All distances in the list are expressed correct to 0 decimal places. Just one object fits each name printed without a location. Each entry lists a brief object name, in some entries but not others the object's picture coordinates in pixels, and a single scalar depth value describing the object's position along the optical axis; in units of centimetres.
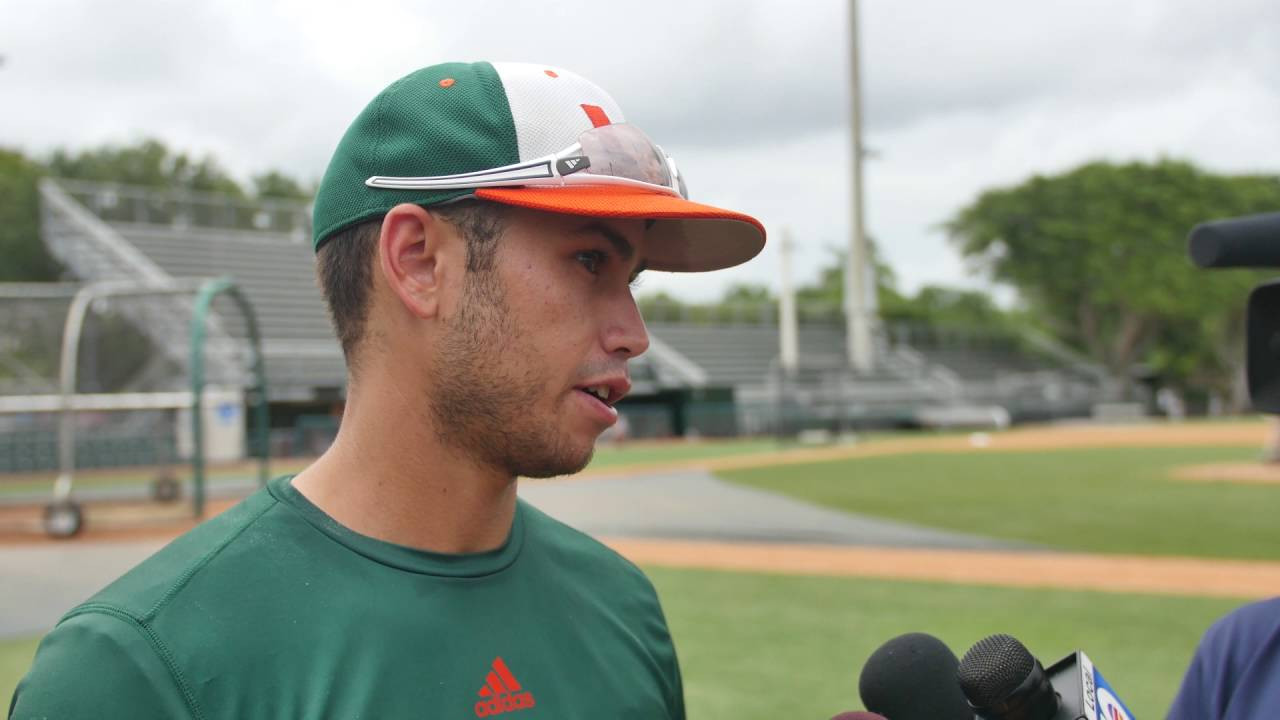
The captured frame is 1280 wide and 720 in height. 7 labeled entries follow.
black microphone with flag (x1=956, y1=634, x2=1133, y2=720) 130
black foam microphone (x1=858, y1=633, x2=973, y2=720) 165
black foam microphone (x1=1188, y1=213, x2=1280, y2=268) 160
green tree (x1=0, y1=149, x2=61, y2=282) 3872
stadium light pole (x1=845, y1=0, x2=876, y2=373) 4156
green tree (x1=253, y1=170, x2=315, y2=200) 6328
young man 149
